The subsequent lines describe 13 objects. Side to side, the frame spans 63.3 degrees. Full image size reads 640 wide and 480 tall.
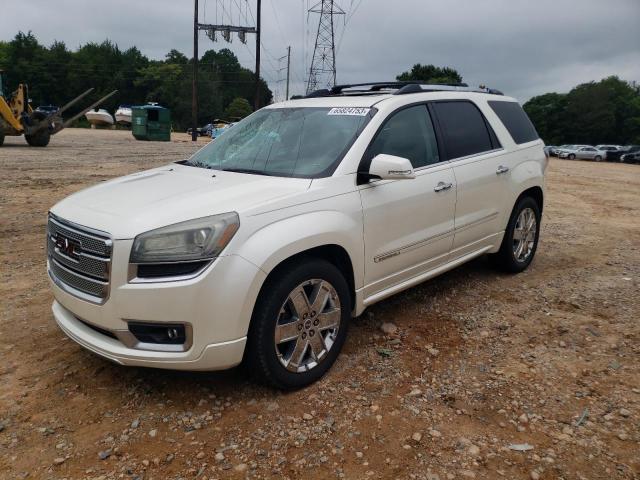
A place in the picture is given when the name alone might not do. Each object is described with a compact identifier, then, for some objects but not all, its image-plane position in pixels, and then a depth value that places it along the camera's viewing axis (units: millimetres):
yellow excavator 19922
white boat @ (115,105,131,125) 52688
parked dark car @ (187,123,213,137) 50250
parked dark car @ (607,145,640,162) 38991
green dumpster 32531
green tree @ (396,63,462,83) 65312
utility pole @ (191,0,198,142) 34625
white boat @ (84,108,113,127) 52031
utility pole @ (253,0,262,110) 33078
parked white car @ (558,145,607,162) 39678
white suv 2725
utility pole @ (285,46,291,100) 67312
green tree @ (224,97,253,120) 80400
